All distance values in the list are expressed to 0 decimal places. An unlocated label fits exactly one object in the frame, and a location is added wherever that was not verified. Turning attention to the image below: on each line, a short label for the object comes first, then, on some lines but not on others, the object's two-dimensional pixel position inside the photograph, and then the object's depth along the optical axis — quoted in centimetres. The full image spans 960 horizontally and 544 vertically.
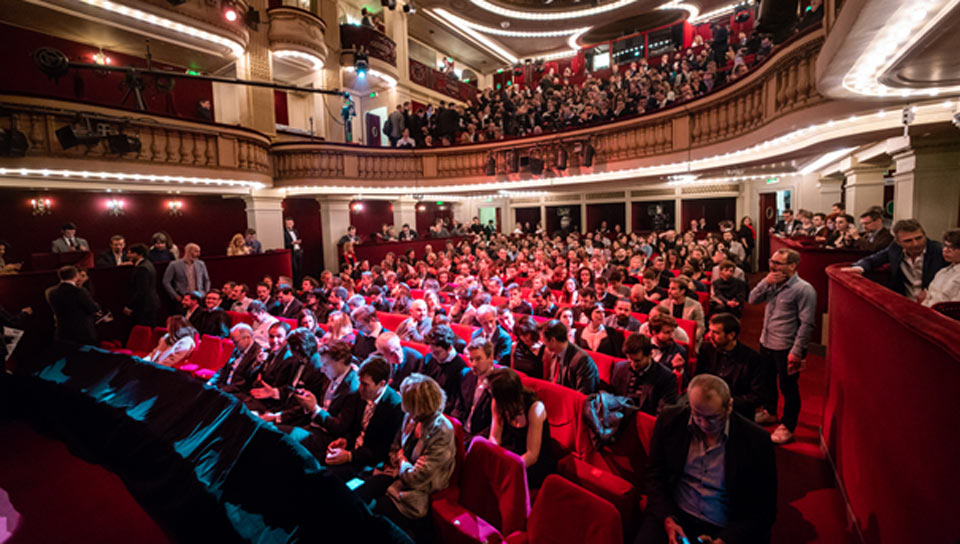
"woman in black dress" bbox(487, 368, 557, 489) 233
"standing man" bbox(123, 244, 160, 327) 604
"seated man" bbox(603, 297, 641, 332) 418
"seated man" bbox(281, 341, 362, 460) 280
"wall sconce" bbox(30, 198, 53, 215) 845
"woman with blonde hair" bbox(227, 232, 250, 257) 823
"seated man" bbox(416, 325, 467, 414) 316
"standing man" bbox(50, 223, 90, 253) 699
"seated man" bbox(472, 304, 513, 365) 390
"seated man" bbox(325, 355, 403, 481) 259
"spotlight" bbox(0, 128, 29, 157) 612
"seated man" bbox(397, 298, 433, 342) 429
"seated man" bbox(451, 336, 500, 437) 275
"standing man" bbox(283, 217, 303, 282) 1048
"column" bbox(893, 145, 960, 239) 580
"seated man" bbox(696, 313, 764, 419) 293
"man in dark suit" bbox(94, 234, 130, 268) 655
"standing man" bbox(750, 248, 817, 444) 327
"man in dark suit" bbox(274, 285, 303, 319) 598
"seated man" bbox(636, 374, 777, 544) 179
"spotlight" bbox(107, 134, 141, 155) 714
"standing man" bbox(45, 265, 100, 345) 484
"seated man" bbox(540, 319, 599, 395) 299
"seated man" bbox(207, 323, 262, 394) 394
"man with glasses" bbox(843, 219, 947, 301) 322
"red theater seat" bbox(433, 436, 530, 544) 196
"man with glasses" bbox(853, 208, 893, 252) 422
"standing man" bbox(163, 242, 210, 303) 643
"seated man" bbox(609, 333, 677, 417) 273
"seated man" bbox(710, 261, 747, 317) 484
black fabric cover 199
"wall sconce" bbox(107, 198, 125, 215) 950
